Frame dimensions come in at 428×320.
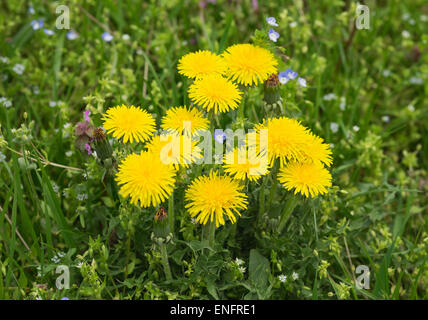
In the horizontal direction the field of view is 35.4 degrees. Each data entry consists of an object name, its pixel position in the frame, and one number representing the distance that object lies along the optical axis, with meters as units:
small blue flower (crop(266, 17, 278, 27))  0.49
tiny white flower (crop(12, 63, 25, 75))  0.61
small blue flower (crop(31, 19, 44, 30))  0.65
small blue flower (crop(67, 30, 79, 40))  0.67
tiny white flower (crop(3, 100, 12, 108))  0.57
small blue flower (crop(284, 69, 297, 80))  0.55
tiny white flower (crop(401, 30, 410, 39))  0.72
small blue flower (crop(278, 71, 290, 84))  0.55
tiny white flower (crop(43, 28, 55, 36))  0.64
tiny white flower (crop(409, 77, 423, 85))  0.69
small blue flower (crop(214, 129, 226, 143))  0.47
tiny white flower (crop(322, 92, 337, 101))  0.64
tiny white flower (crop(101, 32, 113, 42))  0.64
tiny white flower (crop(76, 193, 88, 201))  0.51
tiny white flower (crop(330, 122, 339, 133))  0.61
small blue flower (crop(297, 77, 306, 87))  0.56
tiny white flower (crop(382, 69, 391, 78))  0.70
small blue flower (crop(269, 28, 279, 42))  0.49
